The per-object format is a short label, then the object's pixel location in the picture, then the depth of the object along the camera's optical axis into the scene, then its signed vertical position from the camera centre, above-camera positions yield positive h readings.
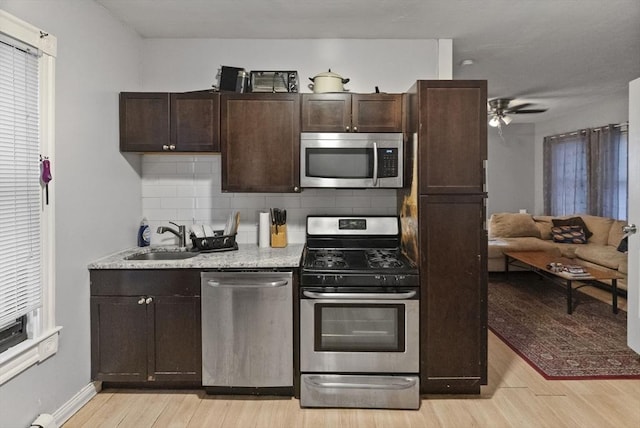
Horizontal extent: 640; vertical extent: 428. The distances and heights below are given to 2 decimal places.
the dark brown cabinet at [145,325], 2.51 -0.70
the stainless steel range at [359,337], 2.44 -0.76
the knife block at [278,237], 3.05 -0.19
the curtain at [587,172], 5.50 +0.60
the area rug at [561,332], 2.95 -1.07
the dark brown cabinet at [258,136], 2.84 +0.53
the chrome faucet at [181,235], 3.01 -0.17
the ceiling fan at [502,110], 5.42 +1.44
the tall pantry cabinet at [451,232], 2.45 -0.12
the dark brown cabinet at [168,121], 2.84 +0.64
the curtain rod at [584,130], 5.39 +1.22
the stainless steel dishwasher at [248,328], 2.47 -0.71
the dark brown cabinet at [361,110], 2.83 +0.71
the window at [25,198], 1.86 +0.07
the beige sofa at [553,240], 4.89 -0.39
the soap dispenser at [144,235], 3.09 -0.17
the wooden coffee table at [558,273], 4.00 -0.61
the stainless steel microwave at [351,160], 2.77 +0.36
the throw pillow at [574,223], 5.63 -0.15
